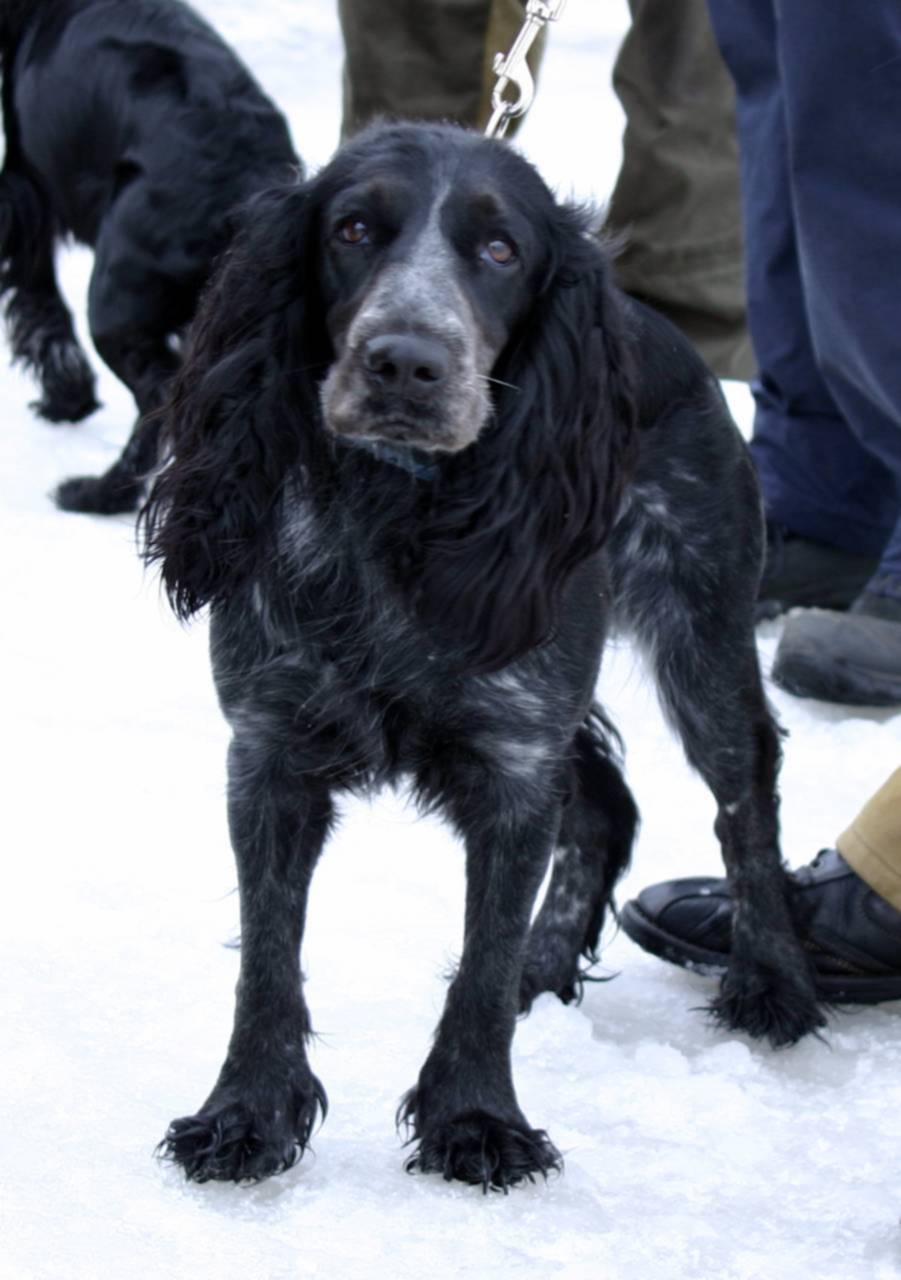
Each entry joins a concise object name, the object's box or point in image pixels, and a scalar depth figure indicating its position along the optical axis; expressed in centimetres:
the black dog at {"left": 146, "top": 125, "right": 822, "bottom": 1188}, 430
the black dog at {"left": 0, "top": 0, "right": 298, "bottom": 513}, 845
